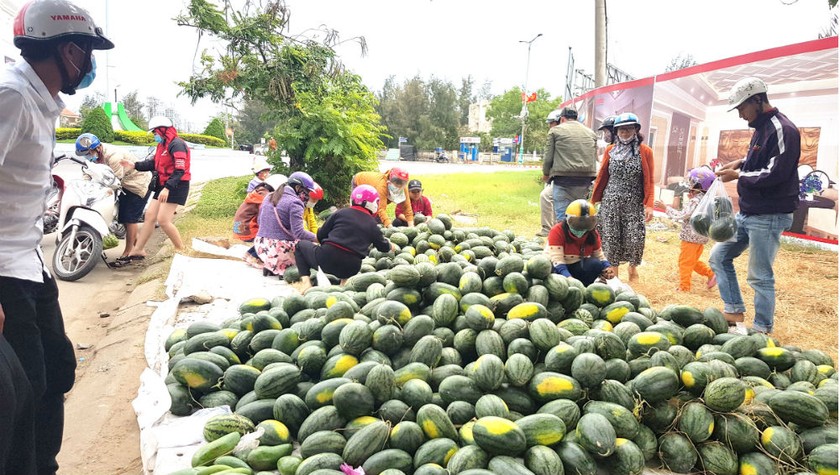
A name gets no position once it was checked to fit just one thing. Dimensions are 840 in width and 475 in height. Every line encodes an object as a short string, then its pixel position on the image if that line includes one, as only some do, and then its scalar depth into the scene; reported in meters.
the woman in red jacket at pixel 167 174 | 7.42
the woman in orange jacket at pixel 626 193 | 6.06
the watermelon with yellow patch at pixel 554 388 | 2.70
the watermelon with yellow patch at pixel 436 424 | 2.60
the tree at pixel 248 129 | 64.81
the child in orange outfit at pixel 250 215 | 7.75
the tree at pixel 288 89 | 10.62
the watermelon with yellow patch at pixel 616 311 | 3.67
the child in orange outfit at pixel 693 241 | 6.05
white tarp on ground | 2.83
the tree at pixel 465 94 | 62.25
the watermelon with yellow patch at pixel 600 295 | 3.82
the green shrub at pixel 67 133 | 23.27
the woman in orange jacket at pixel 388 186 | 7.44
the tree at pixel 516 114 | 55.75
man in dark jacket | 4.41
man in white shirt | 2.20
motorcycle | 6.82
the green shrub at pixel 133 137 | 24.42
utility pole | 11.20
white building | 77.62
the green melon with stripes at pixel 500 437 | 2.38
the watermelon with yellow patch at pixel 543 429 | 2.47
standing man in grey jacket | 7.21
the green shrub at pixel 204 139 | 32.53
